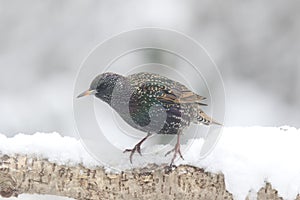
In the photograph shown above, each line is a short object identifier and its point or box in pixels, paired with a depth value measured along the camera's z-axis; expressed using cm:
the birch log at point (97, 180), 520
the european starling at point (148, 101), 537
